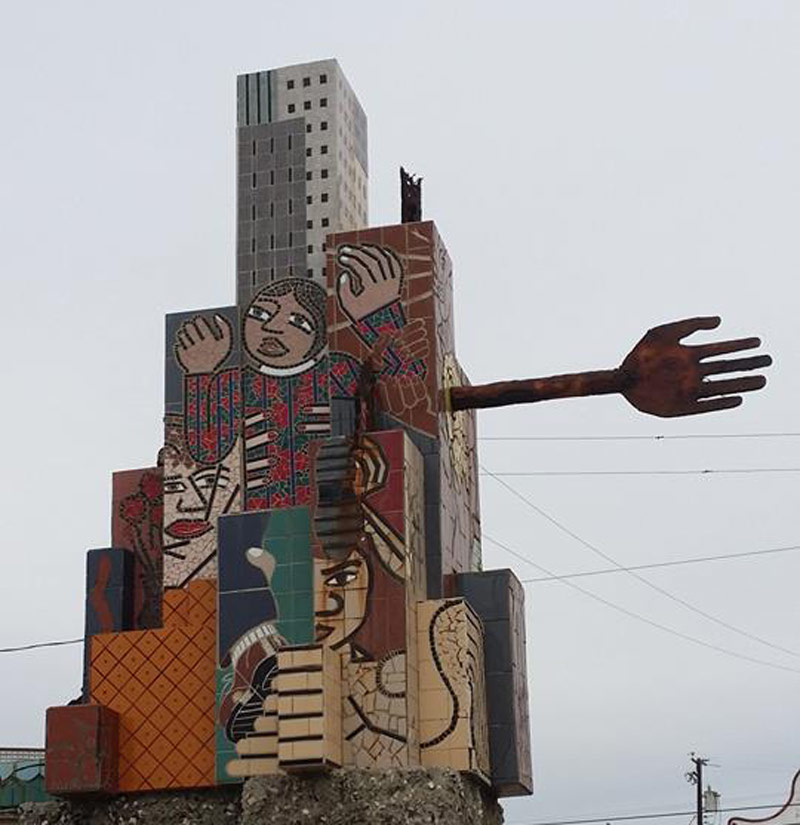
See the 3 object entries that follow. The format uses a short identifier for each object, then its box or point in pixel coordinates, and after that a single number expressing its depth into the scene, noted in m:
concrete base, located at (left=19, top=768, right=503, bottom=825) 19.72
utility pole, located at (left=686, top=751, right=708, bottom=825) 48.38
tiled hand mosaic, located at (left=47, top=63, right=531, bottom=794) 20.28
